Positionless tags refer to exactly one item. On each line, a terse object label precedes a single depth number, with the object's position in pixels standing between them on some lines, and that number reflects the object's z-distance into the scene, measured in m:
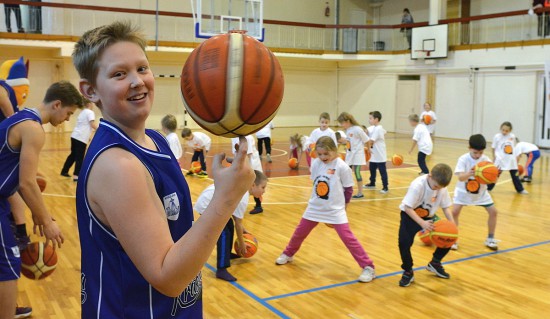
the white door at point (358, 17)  27.89
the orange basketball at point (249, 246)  6.00
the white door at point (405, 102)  23.41
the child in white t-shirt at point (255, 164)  8.03
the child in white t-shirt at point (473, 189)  6.66
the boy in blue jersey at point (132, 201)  1.45
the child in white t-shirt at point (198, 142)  11.30
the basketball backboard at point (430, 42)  21.17
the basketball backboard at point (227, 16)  16.22
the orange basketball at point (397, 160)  12.12
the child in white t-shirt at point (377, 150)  10.57
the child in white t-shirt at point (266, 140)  13.55
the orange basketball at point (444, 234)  5.42
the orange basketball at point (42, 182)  5.12
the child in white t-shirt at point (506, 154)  10.59
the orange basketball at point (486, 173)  6.46
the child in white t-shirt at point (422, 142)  11.76
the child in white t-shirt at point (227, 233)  5.55
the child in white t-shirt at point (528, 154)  11.15
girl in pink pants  5.66
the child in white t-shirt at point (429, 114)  16.64
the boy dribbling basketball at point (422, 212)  5.39
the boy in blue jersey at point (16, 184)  3.21
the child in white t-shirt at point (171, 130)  9.58
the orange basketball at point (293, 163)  12.87
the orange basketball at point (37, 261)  4.00
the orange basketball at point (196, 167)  11.88
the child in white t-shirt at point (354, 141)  10.41
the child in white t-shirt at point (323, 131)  10.70
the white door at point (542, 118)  18.25
